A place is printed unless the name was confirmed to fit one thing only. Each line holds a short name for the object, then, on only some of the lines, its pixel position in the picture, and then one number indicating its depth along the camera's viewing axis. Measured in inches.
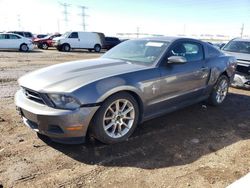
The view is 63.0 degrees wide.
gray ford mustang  102.6
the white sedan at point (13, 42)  679.9
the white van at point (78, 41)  756.2
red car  837.3
